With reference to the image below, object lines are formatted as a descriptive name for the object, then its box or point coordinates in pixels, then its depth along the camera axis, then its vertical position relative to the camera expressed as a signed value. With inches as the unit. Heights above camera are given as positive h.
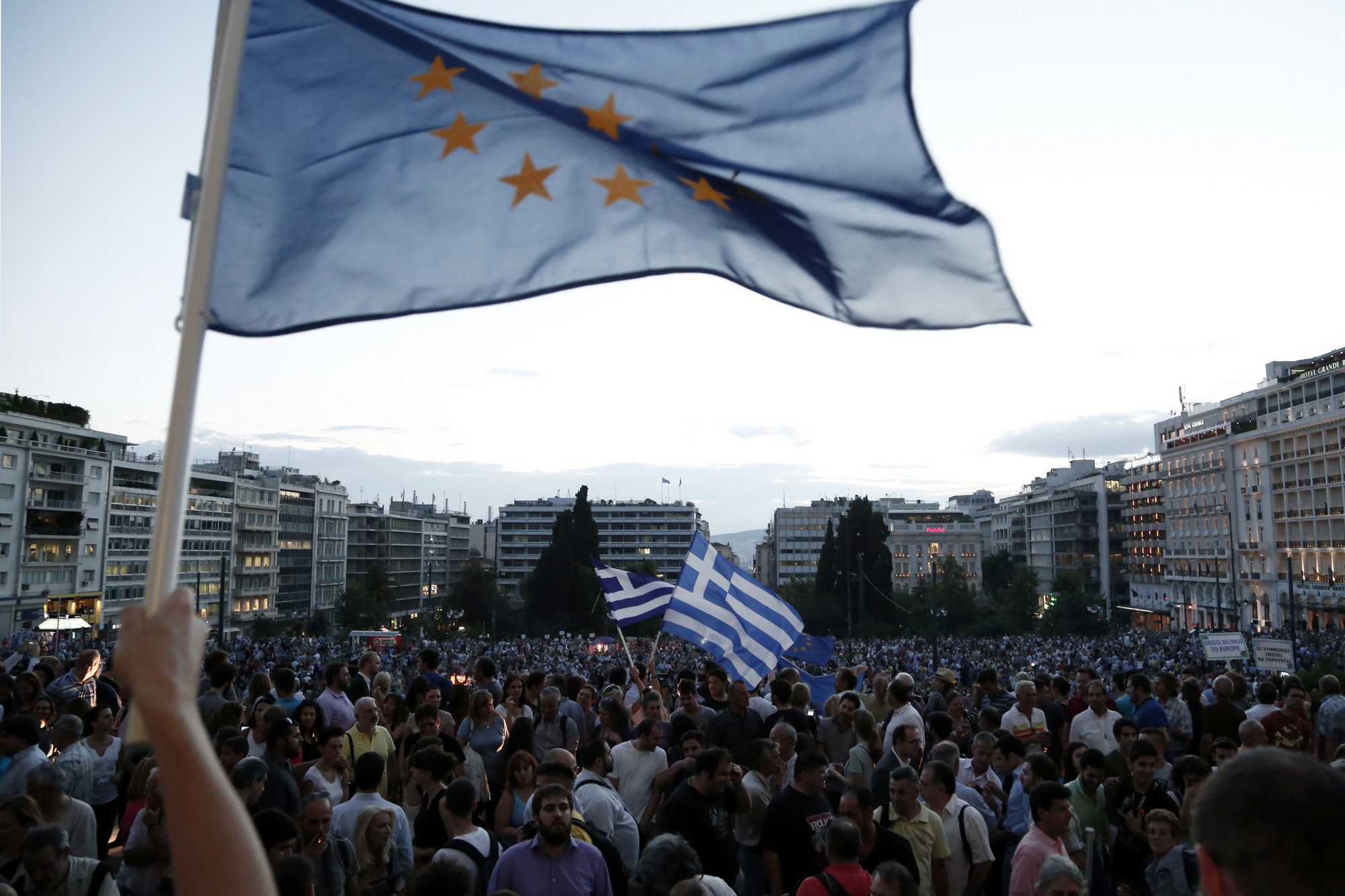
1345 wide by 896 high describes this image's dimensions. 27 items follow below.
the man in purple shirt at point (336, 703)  357.7 -50.4
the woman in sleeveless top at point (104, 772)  297.4 -63.8
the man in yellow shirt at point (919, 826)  233.1 -61.3
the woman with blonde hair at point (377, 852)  212.1 -61.9
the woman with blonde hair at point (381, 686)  395.9 -48.9
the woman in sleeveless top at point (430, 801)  224.2 -55.8
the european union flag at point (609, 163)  170.6 +74.5
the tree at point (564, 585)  2874.0 -50.8
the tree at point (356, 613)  3538.4 -171.6
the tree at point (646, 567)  4455.2 +3.9
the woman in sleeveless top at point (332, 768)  270.2 -56.6
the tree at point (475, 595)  3619.3 -109.2
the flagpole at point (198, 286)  84.7 +27.8
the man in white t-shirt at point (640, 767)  287.9 -58.5
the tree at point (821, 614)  2856.8 -129.6
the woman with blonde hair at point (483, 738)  310.3 -57.3
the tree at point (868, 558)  3002.0 +38.9
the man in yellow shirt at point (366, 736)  307.7 -53.6
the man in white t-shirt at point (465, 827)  204.2 -55.8
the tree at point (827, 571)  3129.9 -4.3
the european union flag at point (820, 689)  498.9 -60.4
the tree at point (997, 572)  4618.6 -0.9
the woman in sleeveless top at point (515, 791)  246.8 -56.6
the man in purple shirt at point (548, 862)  190.1 -57.3
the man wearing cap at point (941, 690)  401.7 -49.6
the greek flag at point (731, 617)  447.2 -22.2
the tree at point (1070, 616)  2856.8 -128.8
